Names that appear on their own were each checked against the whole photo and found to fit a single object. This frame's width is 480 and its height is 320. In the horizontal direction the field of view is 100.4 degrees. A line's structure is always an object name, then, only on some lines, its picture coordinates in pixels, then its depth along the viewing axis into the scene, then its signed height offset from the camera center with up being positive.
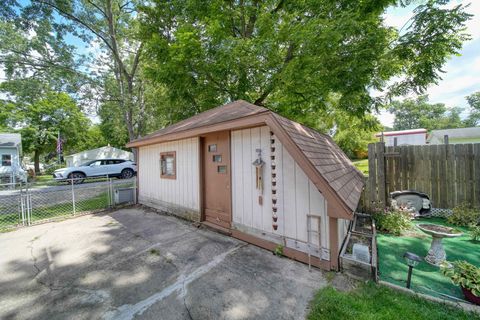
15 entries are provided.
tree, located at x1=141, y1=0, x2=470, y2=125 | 5.54 +3.35
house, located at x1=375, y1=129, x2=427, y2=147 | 16.80 +1.36
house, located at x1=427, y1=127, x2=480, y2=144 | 15.06 +1.26
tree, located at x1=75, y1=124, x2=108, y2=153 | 29.75 +3.48
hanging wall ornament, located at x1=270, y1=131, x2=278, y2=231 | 3.58 -0.53
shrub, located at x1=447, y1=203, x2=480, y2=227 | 4.43 -1.47
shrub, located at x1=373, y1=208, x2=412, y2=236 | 4.20 -1.49
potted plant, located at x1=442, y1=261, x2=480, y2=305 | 2.11 -1.39
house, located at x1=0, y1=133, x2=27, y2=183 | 15.44 +0.76
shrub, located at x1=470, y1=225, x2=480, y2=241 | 3.68 -1.54
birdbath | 2.92 -1.39
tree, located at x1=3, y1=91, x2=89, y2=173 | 20.34 +4.64
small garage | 2.99 -0.51
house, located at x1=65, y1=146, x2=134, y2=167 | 21.25 +0.74
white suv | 12.52 -0.53
